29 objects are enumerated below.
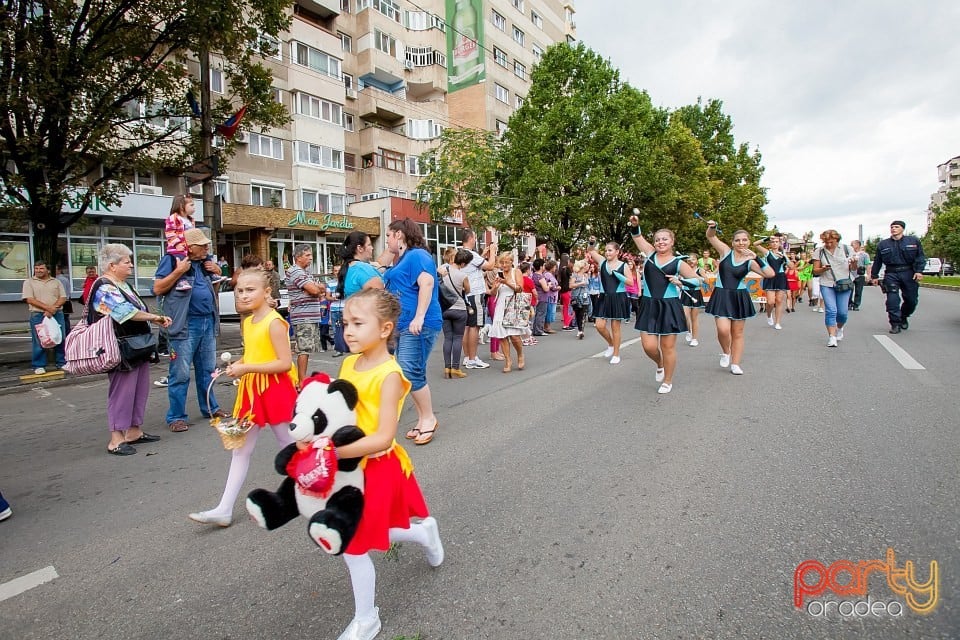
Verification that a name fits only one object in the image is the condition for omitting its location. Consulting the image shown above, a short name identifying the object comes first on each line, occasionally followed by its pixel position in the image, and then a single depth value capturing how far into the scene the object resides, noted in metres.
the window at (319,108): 28.81
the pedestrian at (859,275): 13.95
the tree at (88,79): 8.67
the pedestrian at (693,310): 9.12
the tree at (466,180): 26.19
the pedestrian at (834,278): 9.20
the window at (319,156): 28.77
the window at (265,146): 26.84
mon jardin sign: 27.29
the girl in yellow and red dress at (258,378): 3.16
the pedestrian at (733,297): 7.29
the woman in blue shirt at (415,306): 4.60
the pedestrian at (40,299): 8.77
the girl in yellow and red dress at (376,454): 2.06
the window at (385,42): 33.03
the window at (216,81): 25.15
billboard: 23.34
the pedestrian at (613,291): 8.43
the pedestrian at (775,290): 10.27
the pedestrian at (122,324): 4.55
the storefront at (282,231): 25.64
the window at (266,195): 26.98
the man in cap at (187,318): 5.27
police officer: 10.45
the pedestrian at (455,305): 7.23
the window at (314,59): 28.58
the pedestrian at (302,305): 7.30
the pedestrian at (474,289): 7.33
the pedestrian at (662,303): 6.26
